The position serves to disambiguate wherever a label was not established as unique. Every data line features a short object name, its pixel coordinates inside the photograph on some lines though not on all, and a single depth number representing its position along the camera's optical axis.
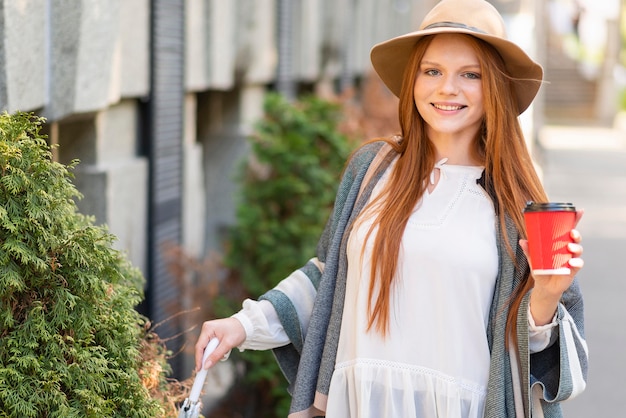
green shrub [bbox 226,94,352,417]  8.83
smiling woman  3.98
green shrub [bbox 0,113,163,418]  3.17
